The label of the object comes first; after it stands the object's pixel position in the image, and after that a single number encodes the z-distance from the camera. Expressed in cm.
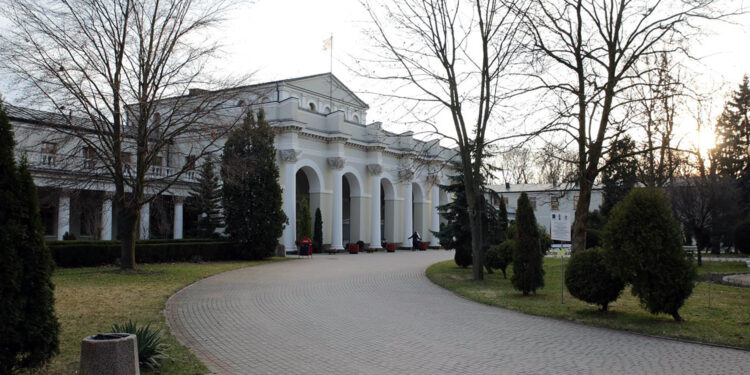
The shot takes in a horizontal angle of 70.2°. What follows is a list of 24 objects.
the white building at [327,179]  3316
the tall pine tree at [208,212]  3376
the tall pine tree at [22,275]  549
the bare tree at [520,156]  1683
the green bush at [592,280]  1120
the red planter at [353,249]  3953
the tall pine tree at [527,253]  1443
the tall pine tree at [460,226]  2380
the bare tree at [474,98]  1883
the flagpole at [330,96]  4434
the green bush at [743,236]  2820
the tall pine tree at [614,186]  3080
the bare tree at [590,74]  1562
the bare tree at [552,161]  1606
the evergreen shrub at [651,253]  1009
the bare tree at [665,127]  1459
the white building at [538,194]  6569
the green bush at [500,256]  1923
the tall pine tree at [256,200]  2939
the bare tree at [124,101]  1788
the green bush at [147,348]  669
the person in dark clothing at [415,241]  4756
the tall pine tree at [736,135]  4178
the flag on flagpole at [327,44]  4038
